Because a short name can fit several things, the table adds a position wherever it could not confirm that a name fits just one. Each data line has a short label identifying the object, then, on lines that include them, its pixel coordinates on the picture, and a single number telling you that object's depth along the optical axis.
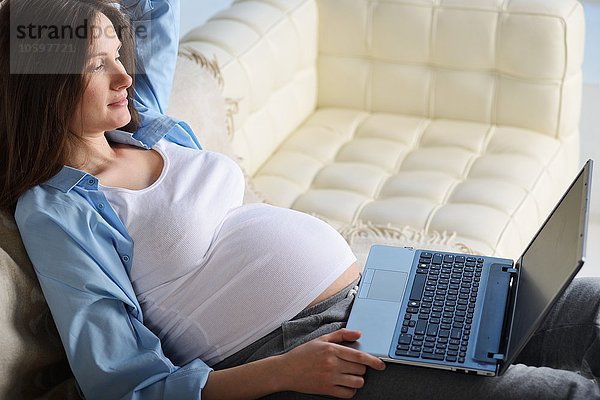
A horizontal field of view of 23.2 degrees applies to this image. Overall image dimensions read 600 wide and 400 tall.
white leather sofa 3.23
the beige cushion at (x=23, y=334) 2.19
